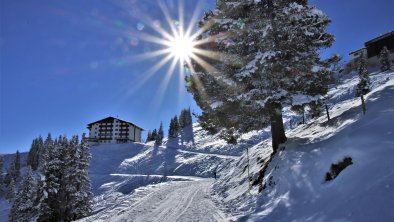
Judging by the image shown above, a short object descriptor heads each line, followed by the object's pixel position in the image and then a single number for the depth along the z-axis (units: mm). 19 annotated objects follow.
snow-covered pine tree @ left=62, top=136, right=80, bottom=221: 36906
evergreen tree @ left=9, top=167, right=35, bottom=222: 37062
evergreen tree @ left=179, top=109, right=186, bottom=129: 145250
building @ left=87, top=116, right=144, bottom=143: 136375
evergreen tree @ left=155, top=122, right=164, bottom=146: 113619
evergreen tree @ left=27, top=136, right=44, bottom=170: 128400
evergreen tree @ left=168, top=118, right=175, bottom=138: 128337
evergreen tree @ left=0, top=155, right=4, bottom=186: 97025
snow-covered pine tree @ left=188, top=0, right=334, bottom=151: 16422
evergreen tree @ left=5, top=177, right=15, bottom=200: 81862
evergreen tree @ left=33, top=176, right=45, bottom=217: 34969
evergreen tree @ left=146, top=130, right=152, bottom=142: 143300
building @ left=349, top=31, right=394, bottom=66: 72938
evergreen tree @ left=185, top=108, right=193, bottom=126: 147325
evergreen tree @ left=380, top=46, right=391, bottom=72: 70312
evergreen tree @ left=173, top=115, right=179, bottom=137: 128875
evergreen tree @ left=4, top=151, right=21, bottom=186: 113375
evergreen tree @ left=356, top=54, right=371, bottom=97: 45250
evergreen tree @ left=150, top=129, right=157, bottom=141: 140050
